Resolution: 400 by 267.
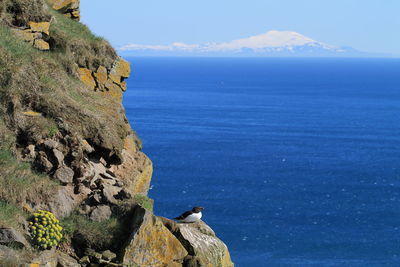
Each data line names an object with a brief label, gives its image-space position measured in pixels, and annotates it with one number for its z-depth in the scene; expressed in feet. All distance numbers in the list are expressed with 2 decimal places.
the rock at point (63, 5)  103.30
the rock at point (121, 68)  93.97
